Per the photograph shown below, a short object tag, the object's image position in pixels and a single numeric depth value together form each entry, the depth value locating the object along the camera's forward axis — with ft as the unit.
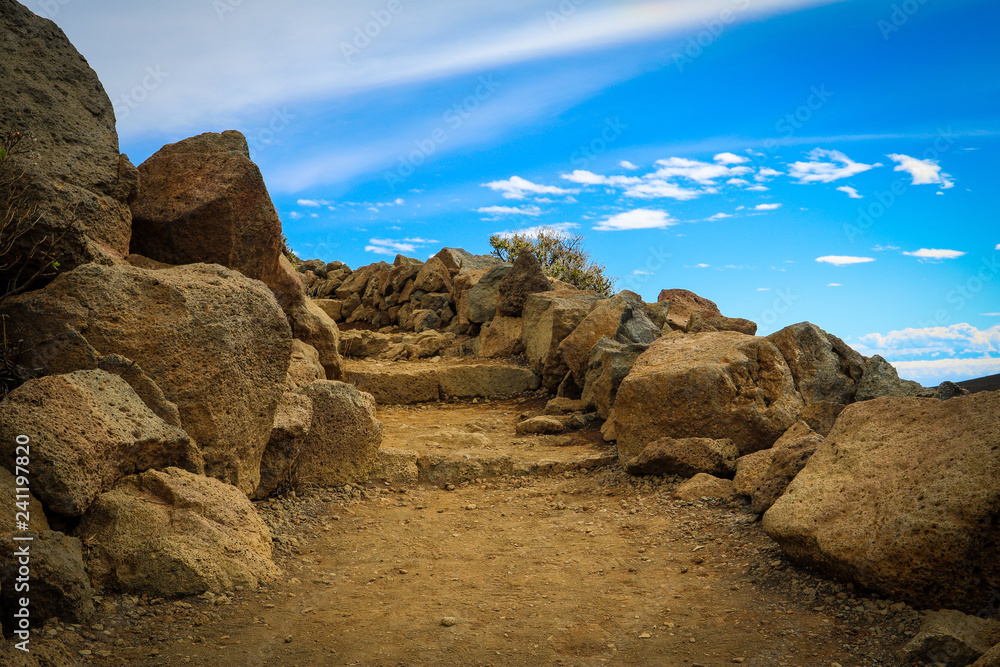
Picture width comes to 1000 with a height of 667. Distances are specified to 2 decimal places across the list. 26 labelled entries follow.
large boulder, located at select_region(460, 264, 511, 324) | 49.88
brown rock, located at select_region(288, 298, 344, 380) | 30.30
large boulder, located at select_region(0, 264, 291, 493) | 17.29
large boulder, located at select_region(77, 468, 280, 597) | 15.08
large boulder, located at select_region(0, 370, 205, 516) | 14.33
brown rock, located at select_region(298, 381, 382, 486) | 23.61
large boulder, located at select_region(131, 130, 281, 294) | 23.40
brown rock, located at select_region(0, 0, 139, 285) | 18.56
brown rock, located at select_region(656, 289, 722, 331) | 48.19
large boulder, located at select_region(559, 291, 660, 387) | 35.94
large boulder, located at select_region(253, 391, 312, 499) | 21.56
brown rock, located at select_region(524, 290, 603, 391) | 39.50
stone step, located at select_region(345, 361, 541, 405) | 40.81
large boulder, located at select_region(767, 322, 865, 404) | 26.40
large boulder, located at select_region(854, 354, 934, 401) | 25.76
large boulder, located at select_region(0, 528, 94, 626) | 12.91
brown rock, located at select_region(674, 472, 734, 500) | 22.45
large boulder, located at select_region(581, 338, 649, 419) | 30.68
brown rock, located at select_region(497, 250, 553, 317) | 46.26
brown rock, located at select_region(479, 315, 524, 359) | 45.27
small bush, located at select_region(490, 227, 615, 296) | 74.59
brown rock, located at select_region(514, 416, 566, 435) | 32.01
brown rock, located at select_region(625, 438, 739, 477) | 24.07
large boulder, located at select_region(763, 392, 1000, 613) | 13.42
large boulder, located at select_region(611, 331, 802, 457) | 25.08
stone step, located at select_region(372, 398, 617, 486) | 26.71
